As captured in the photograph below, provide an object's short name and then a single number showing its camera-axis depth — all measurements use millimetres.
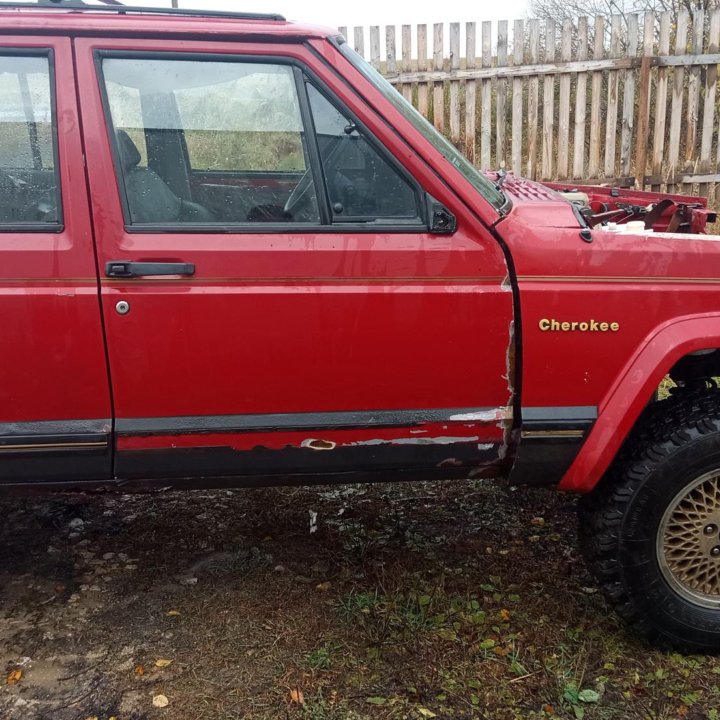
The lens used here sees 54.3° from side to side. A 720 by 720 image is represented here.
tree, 9688
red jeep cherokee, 2293
